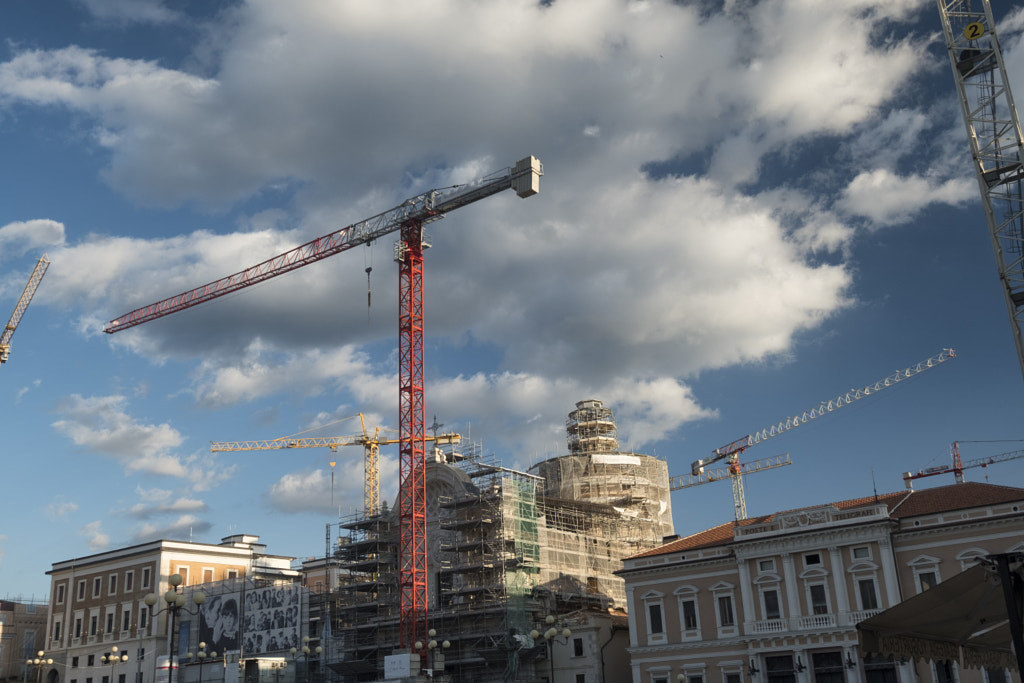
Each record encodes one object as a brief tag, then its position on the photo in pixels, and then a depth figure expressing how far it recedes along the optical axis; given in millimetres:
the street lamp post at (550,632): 39688
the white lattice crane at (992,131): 34156
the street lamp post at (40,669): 91881
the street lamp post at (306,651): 56419
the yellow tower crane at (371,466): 109000
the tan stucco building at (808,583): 42844
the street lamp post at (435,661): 57744
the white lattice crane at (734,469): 111812
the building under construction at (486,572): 60969
